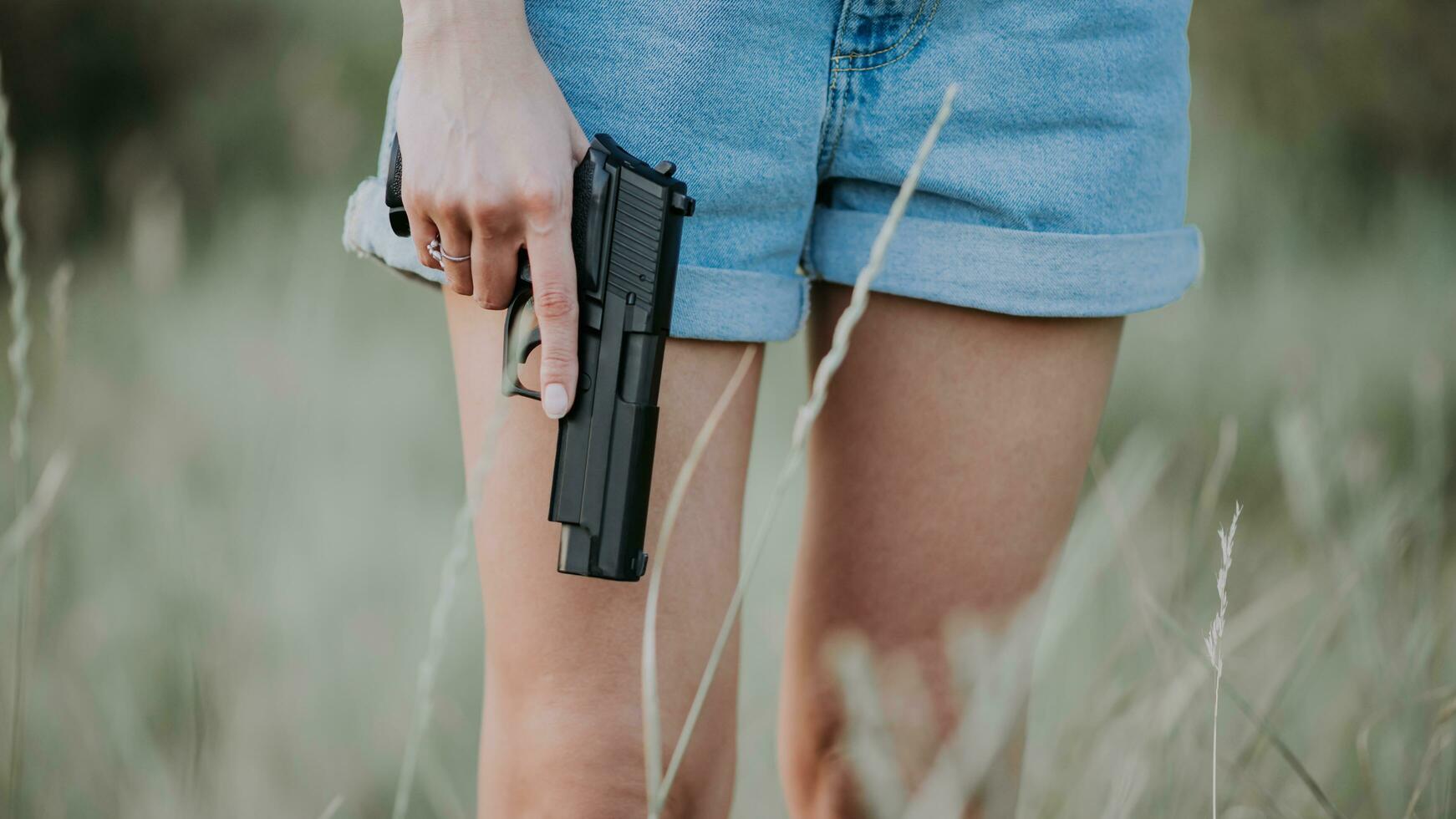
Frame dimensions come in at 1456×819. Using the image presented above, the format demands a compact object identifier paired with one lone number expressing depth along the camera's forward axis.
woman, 1.39
